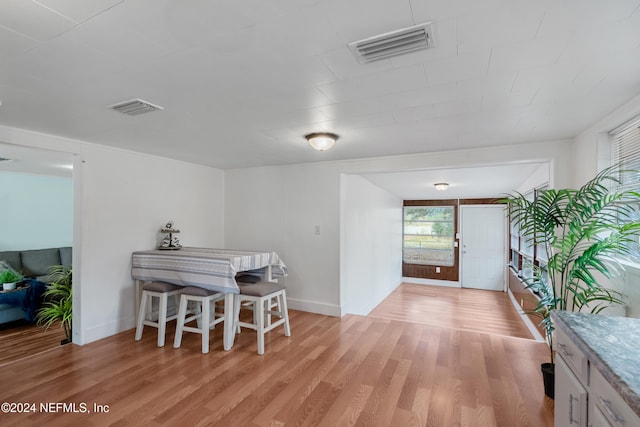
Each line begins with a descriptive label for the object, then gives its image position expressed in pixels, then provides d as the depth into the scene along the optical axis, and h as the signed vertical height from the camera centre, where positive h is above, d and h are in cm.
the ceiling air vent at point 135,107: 219 +80
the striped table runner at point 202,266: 308 -55
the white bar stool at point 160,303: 319 -93
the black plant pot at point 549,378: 222 -116
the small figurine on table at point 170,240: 400 -33
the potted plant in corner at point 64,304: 333 -99
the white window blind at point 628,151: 214 +51
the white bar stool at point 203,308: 303 -93
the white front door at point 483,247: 789 -76
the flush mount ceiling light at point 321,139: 295 +74
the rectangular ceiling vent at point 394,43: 136 +82
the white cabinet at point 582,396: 103 -70
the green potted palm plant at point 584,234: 207 -11
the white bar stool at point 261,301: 308 -91
